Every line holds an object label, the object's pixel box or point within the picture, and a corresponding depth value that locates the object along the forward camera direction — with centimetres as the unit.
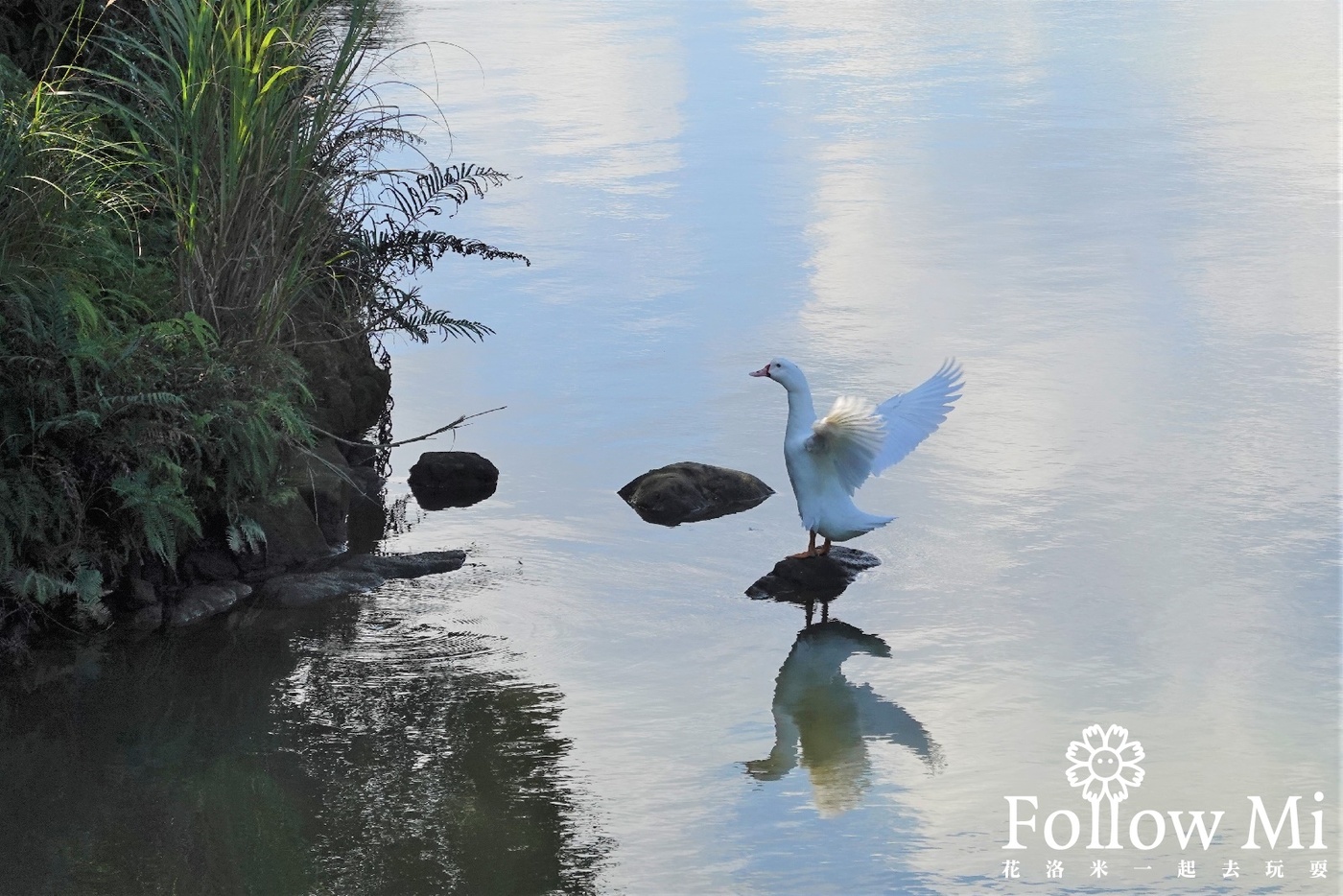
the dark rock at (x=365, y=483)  1494
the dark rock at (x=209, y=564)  1295
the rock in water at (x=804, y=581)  1306
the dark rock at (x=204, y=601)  1249
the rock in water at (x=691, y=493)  1446
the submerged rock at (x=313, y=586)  1281
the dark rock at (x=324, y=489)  1400
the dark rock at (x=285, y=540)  1322
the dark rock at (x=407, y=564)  1337
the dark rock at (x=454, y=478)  1510
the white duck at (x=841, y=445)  1316
